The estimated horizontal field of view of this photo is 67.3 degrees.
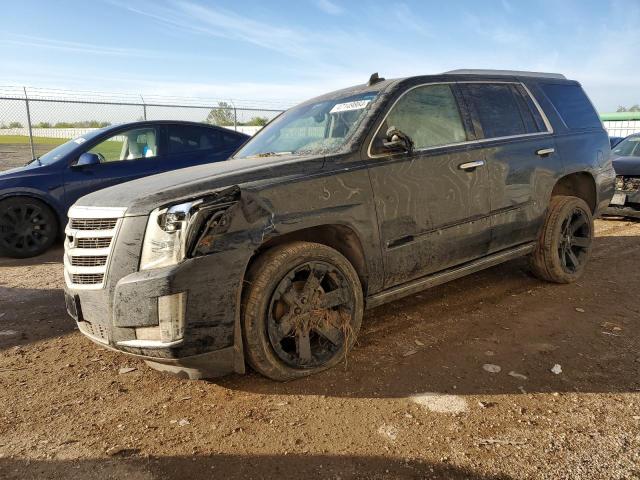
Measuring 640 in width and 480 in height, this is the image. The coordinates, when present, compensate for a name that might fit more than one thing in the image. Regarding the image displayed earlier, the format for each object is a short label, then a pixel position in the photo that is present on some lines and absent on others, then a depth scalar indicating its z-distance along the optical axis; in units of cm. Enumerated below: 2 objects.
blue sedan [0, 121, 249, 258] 636
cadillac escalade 259
